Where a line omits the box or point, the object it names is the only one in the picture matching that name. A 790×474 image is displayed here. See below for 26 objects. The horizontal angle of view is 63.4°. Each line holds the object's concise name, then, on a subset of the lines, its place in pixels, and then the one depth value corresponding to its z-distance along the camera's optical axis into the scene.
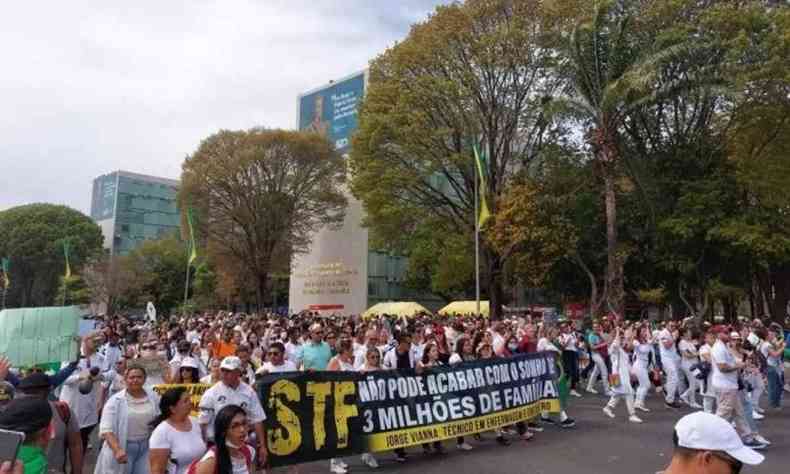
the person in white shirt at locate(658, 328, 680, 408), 12.87
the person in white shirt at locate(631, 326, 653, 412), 12.10
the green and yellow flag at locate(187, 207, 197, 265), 34.53
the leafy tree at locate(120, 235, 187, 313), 63.34
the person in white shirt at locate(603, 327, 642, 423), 11.59
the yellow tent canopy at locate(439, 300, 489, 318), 39.53
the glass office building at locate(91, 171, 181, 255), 91.12
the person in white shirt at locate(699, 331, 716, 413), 10.07
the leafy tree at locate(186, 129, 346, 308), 40.53
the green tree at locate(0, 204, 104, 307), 66.88
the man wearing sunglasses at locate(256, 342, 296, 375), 7.75
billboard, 60.22
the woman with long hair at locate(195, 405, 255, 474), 3.99
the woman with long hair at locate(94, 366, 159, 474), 5.13
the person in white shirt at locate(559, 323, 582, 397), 14.88
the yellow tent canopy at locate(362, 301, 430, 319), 37.94
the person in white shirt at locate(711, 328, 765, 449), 9.20
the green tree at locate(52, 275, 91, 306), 58.75
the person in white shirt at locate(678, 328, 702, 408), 13.31
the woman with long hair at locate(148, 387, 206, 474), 4.52
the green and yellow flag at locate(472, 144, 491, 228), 25.57
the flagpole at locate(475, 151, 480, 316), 26.46
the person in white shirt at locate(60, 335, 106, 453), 7.21
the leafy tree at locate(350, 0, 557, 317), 28.72
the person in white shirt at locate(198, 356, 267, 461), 5.67
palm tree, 22.66
